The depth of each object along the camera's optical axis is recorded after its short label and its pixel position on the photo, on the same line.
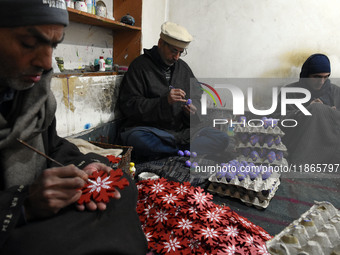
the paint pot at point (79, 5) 1.91
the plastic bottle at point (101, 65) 2.38
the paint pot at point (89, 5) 2.05
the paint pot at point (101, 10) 2.20
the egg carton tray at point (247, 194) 1.69
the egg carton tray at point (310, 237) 0.90
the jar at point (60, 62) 1.91
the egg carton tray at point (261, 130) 2.19
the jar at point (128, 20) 2.52
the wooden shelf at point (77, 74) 1.81
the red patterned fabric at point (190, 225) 1.15
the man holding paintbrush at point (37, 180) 0.66
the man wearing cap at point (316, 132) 2.36
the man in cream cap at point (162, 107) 2.33
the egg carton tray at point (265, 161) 2.21
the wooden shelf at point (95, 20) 1.89
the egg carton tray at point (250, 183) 1.70
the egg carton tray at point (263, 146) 2.20
